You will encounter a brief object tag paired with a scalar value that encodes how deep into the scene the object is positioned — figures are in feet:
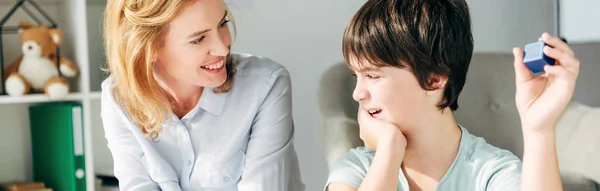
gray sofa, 4.70
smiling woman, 4.76
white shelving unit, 6.79
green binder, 6.30
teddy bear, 6.26
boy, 3.95
